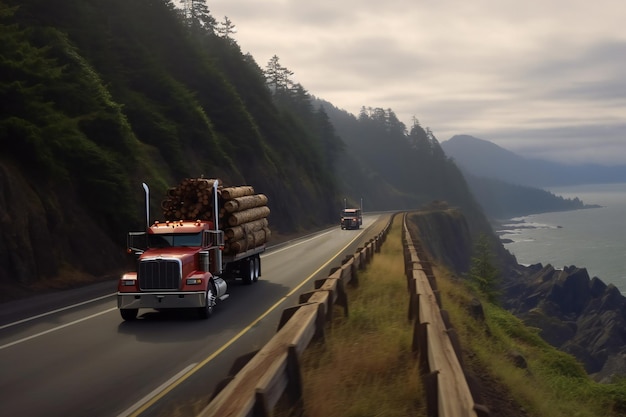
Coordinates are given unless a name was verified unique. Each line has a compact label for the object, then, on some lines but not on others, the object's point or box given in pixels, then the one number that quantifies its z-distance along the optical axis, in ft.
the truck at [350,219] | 214.48
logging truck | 48.37
